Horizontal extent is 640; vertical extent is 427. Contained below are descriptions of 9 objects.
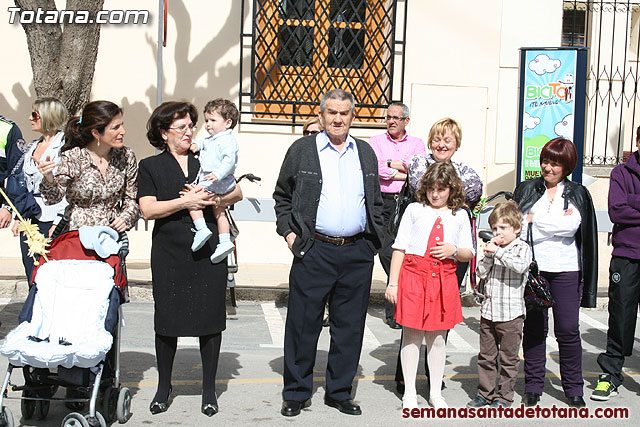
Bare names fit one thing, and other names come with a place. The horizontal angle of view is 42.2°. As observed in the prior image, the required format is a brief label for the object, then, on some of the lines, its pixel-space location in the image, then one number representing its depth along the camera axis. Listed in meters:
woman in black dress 5.43
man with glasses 8.10
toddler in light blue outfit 5.41
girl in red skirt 5.55
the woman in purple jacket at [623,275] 6.15
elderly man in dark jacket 5.55
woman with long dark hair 5.39
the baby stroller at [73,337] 4.79
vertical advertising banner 9.81
